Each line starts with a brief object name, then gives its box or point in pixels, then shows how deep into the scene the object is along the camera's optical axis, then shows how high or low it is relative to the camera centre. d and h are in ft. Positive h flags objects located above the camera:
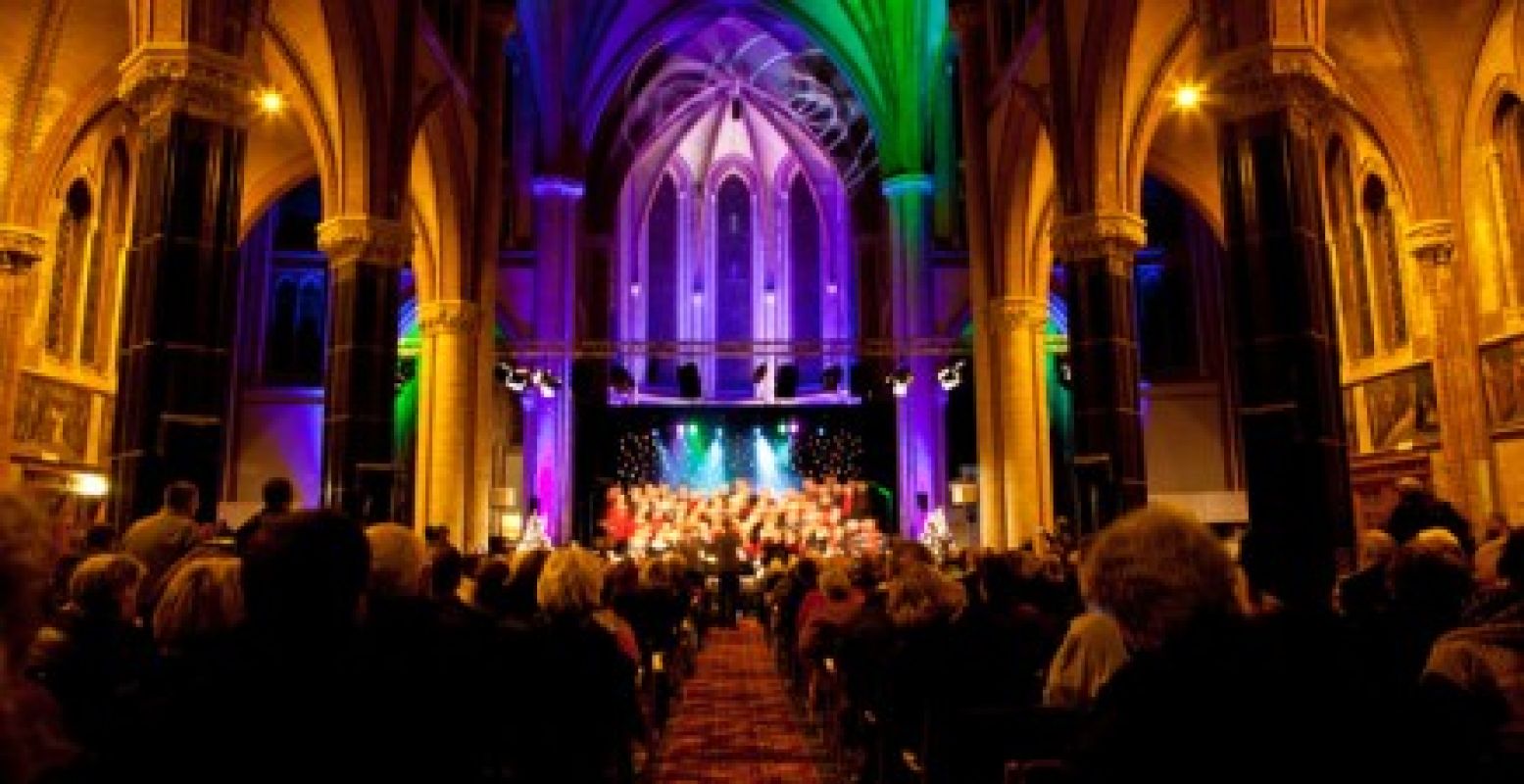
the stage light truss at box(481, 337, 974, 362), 65.10 +11.59
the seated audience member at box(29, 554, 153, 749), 10.28 -1.08
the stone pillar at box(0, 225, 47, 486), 46.47 +10.48
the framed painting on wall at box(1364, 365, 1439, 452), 50.31 +5.67
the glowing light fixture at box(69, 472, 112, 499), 53.57 +2.77
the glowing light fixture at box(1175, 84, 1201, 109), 36.83 +14.97
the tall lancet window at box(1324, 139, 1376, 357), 55.77 +14.19
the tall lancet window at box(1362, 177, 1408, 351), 53.06 +13.12
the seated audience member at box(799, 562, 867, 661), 23.11 -1.82
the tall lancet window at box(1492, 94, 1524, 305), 45.19 +14.46
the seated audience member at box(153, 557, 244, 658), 9.13 -0.61
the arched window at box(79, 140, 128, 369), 55.26 +14.26
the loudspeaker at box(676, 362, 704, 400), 94.38 +13.44
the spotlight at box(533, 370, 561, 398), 69.87 +10.10
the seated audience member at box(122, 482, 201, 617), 20.42 +0.05
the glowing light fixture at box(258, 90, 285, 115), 37.88 +15.60
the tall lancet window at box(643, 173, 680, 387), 101.55 +25.10
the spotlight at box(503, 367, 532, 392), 67.51 +9.91
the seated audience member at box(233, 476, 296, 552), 21.08 +0.83
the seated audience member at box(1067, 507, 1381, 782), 5.40 -0.98
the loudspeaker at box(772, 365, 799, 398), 94.94 +13.32
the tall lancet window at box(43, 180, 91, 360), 53.01 +13.64
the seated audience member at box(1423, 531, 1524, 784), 6.27 -1.29
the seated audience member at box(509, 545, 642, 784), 12.67 -2.03
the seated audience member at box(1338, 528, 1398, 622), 14.82 -0.84
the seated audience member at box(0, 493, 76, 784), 4.00 -0.52
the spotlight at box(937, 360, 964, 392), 69.67 +10.15
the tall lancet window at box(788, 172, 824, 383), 102.73 +26.31
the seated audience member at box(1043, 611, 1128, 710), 12.91 -1.59
